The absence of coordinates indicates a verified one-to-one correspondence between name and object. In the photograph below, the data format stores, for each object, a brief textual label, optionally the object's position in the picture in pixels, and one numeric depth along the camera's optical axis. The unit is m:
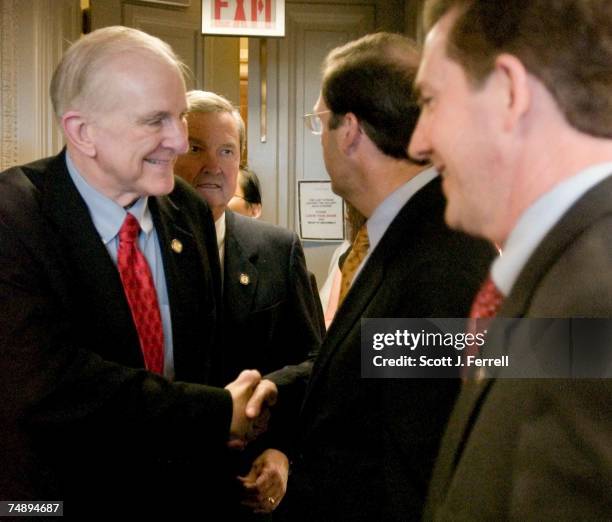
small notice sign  3.96
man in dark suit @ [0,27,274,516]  1.20
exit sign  3.38
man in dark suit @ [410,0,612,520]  0.54
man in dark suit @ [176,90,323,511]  1.62
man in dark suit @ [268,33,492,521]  1.05
